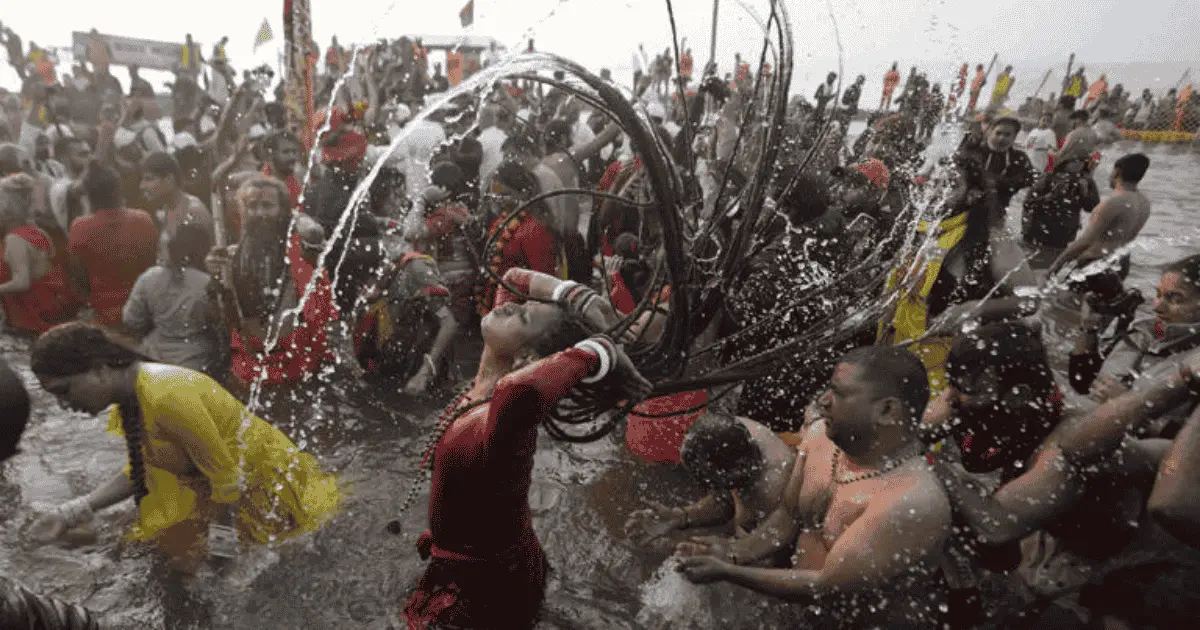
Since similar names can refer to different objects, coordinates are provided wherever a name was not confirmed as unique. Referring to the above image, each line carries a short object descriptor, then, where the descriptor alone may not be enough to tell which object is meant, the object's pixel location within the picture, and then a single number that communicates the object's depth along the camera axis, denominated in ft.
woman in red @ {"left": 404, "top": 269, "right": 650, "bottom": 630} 6.32
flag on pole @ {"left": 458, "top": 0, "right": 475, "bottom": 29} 33.17
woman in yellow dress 8.39
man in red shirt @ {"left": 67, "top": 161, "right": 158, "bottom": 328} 15.62
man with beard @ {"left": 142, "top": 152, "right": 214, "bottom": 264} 16.78
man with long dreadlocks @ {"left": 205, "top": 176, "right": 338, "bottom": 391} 14.40
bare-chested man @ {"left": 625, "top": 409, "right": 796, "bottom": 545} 9.25
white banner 59.47
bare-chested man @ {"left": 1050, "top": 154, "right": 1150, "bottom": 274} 17.99
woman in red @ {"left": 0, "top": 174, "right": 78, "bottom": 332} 17.62
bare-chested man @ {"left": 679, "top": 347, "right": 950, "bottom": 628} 6.82
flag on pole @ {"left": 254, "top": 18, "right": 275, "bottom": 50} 43.83
